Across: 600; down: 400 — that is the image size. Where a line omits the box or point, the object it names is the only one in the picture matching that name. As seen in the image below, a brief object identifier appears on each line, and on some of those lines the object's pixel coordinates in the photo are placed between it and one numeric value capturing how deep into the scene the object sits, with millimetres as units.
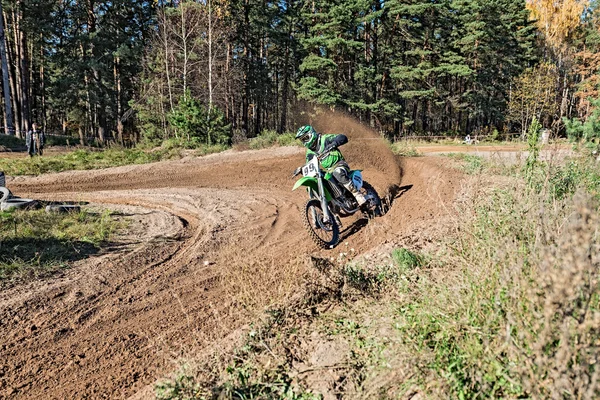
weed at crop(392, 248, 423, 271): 4523
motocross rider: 7105
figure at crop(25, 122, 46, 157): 17219
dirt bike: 6586
